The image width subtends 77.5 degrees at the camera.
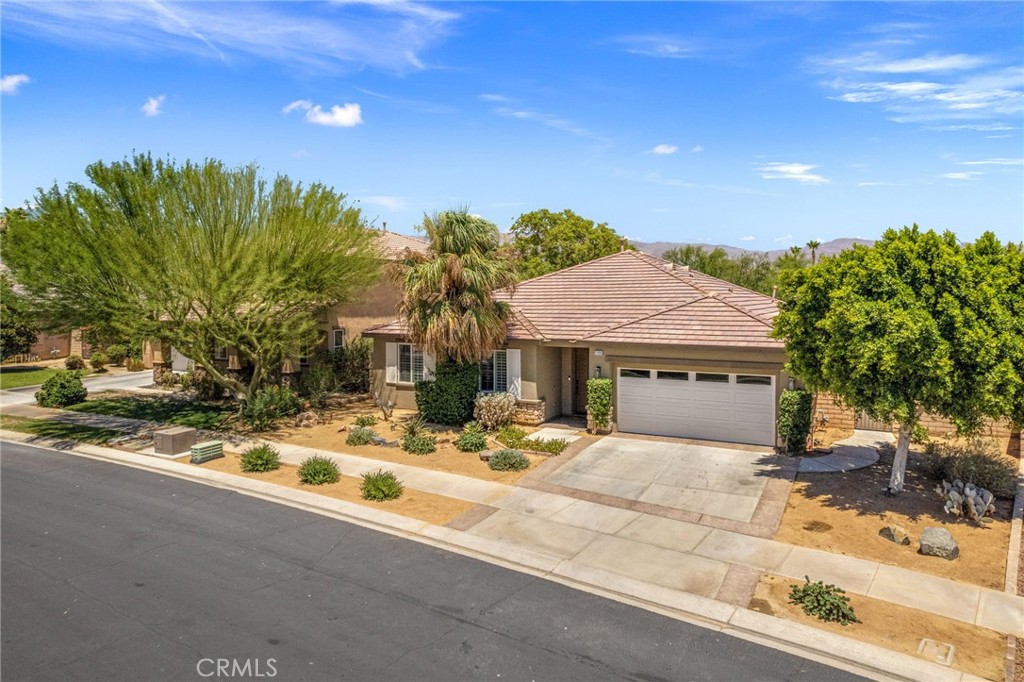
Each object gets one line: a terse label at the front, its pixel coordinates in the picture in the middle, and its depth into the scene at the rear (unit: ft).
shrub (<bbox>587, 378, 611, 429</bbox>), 64.39
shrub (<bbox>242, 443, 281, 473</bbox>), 55.26
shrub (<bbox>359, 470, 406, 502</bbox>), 47.06
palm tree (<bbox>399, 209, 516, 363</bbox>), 64.44
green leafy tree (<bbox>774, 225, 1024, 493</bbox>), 38.70
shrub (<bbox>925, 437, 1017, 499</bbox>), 44.86
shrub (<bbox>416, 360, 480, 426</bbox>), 70.18
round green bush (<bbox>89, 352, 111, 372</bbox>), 119.55
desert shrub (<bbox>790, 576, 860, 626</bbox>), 29.76
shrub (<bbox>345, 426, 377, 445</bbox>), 63.77
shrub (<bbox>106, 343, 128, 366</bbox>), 123.69
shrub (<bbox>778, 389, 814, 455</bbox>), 55.31
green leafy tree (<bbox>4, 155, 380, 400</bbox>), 61.87
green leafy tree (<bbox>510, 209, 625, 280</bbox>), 129.59
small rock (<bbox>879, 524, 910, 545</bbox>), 37.83
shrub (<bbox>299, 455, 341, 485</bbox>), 51.42
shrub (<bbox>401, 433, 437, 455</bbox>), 60.39
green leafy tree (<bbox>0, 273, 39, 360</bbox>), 113.40
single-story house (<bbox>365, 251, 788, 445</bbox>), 59.36
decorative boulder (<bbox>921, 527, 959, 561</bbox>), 35.78
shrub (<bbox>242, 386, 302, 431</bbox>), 70.23
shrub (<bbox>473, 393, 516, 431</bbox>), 67.51
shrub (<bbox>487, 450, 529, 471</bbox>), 54.34
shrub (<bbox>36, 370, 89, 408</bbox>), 87.04
